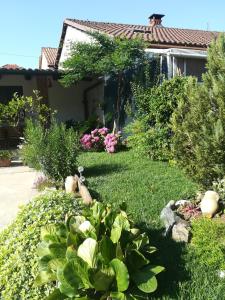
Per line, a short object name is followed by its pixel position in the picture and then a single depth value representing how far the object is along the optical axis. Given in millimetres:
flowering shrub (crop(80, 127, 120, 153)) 8371
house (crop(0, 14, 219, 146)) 8211
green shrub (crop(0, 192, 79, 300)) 2382
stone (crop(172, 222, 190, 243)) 2948
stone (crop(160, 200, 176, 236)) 3109
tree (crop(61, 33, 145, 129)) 8500
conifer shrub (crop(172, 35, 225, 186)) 3230
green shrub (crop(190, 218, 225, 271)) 2591
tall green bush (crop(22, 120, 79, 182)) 5450
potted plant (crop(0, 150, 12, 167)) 7911
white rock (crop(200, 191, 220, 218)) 3259
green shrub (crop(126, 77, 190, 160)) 6781
